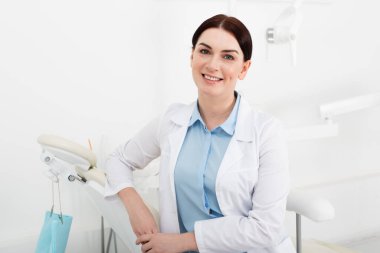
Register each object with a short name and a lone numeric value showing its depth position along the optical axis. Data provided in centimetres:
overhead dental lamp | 177
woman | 118
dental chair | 130
